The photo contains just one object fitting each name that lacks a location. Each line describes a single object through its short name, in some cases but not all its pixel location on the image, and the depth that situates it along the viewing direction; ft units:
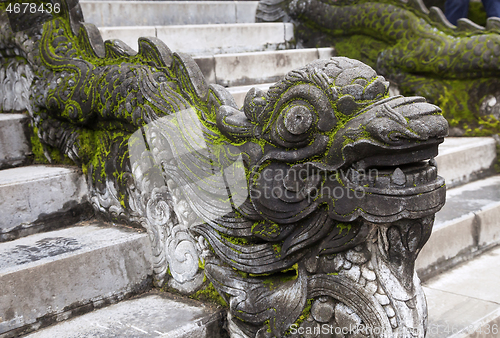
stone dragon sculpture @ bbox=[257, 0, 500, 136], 11.88
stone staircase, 6.13
